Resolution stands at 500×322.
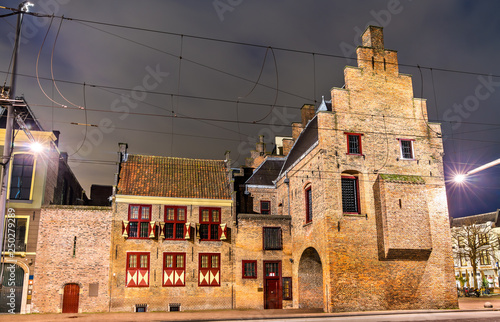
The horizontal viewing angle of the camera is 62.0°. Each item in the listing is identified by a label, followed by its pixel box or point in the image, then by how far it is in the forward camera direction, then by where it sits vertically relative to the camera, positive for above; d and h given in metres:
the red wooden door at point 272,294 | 27.62 -2.33
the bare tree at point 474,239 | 43.53 +2.09
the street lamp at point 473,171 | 12.64 +2.71
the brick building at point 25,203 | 24.16 +3.32
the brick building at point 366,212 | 23.17 +2.71
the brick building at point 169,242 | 25.83 +1.06
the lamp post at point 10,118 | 13.33 +4.57
